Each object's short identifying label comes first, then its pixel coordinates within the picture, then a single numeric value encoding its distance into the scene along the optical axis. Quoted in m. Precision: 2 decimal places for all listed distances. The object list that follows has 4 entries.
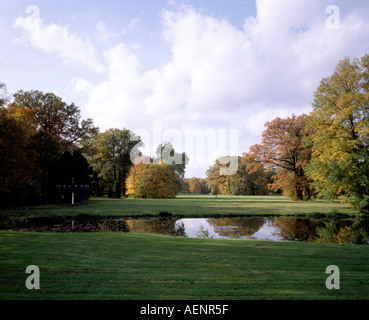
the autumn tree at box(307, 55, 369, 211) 19.25
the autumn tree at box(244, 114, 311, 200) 33.94
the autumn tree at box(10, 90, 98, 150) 36.06
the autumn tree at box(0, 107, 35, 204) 19.39
